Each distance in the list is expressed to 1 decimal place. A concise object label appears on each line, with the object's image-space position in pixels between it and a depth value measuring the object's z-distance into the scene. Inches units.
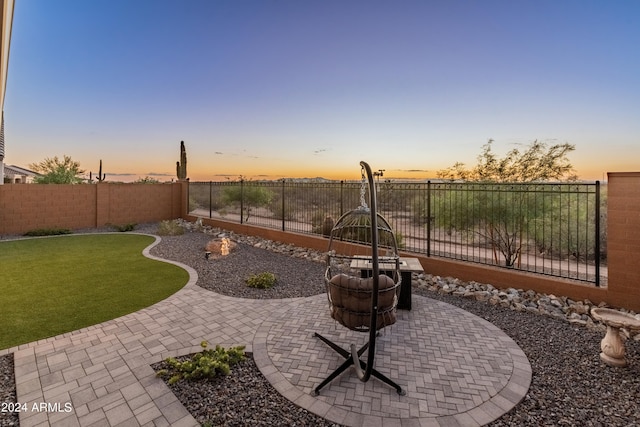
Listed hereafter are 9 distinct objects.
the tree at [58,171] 689.0
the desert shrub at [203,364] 112.0
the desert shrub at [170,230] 459.2
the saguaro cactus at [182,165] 677.9
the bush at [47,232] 450.0
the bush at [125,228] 501.5
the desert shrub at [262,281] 225.9
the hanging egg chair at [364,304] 97.0
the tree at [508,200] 257.8
